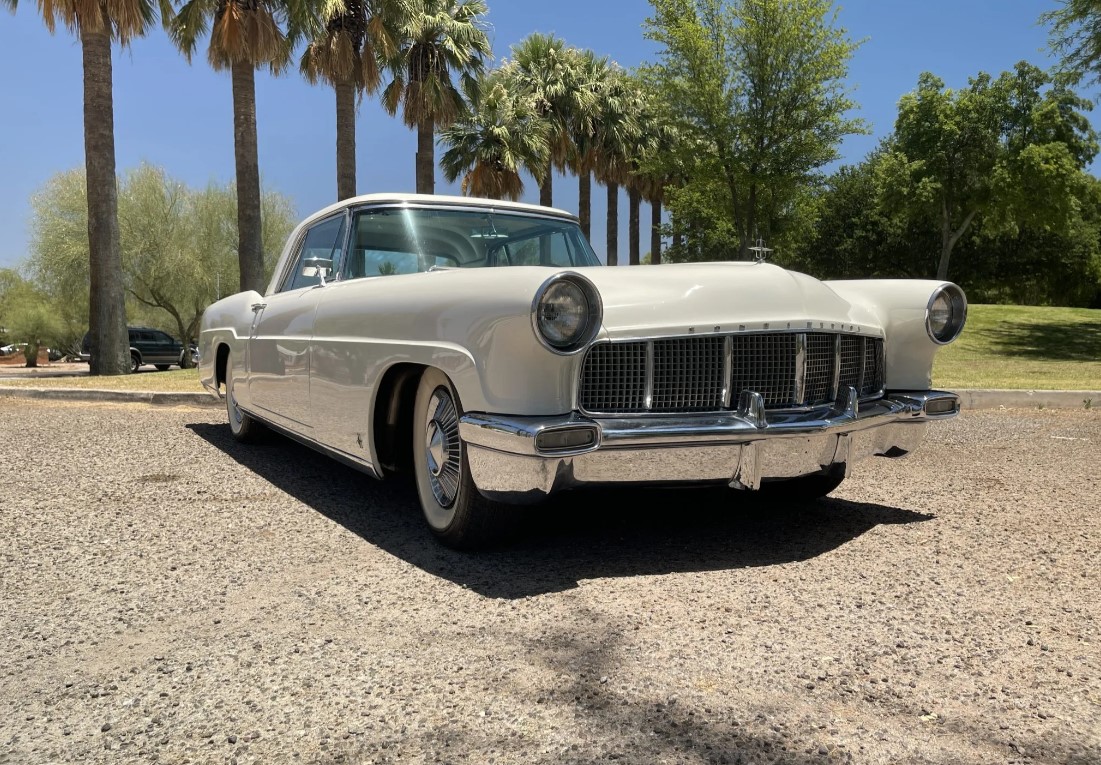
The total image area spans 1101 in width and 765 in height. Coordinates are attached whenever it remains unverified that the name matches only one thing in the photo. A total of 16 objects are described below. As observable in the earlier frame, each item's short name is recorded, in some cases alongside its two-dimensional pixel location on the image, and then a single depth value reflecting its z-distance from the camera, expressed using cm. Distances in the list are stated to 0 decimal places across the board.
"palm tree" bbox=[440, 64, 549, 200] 2295
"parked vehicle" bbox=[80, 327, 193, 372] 2856
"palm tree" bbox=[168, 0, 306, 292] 1506
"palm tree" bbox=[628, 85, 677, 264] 2261
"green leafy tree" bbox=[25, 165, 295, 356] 2944
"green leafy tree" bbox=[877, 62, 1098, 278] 2600
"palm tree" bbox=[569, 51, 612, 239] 2567
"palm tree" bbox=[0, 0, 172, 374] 1459
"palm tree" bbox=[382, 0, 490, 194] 1889
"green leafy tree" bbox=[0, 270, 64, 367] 4091
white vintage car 293
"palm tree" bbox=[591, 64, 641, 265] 2661
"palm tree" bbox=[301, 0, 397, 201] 1641
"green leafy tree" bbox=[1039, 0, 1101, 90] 1731
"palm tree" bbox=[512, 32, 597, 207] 2495
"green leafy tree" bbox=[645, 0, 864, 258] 1978
